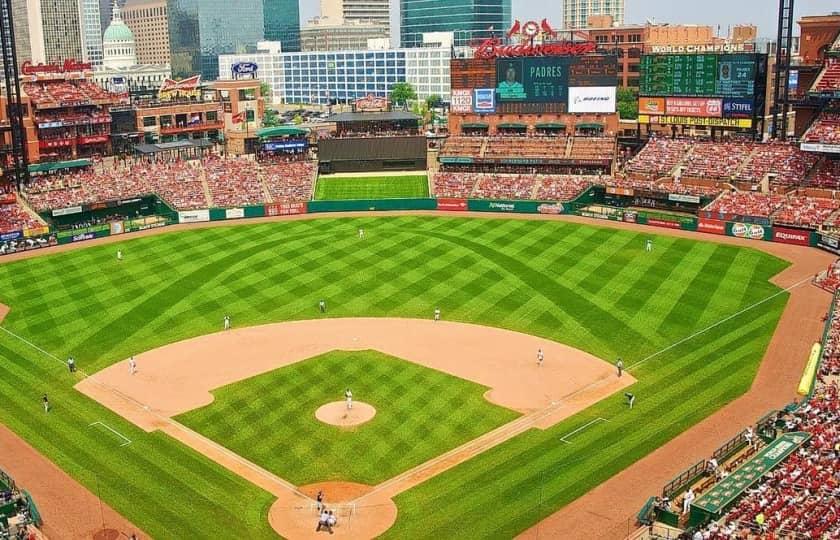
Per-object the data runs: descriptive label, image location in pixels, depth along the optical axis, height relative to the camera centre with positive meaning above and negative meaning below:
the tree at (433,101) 175.82 -2.51
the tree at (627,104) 136.00 -2.71
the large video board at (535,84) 93.50 +0.34
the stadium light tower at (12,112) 84.81 -1.57
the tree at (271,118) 153.50 -4.96
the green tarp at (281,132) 102.06 -4.59
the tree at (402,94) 177.50 -0.91
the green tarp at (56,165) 90.18 -7.16
